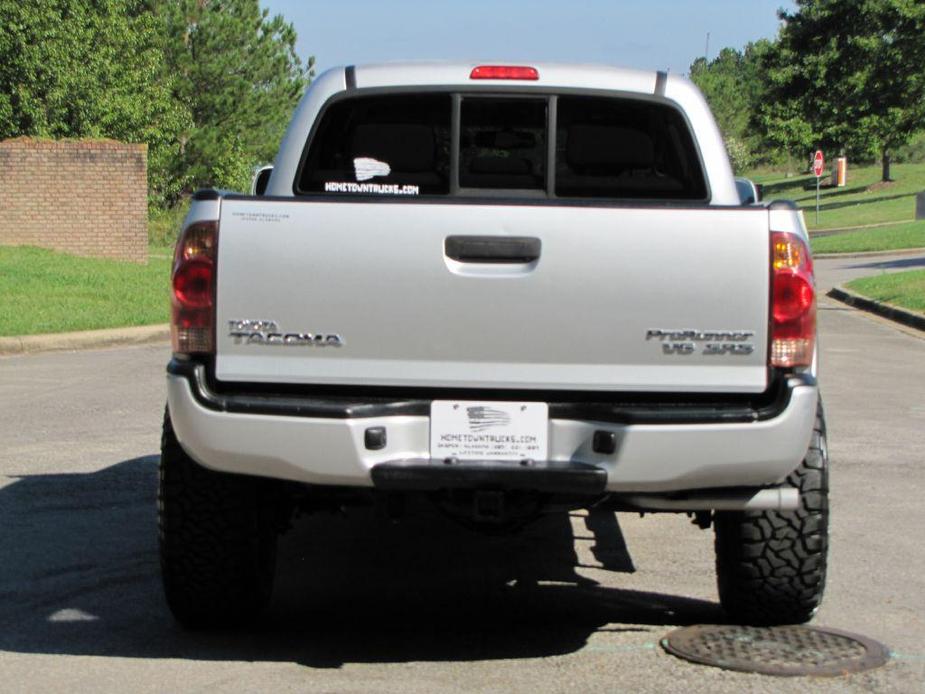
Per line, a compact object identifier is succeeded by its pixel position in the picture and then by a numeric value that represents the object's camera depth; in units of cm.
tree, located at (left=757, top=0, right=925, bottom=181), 7206
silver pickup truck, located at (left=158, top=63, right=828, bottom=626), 488
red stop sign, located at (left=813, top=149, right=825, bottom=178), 5702
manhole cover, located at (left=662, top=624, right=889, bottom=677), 522
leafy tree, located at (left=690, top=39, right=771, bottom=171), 12794
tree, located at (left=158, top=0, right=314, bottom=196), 5356
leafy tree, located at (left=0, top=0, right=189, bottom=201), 3953
